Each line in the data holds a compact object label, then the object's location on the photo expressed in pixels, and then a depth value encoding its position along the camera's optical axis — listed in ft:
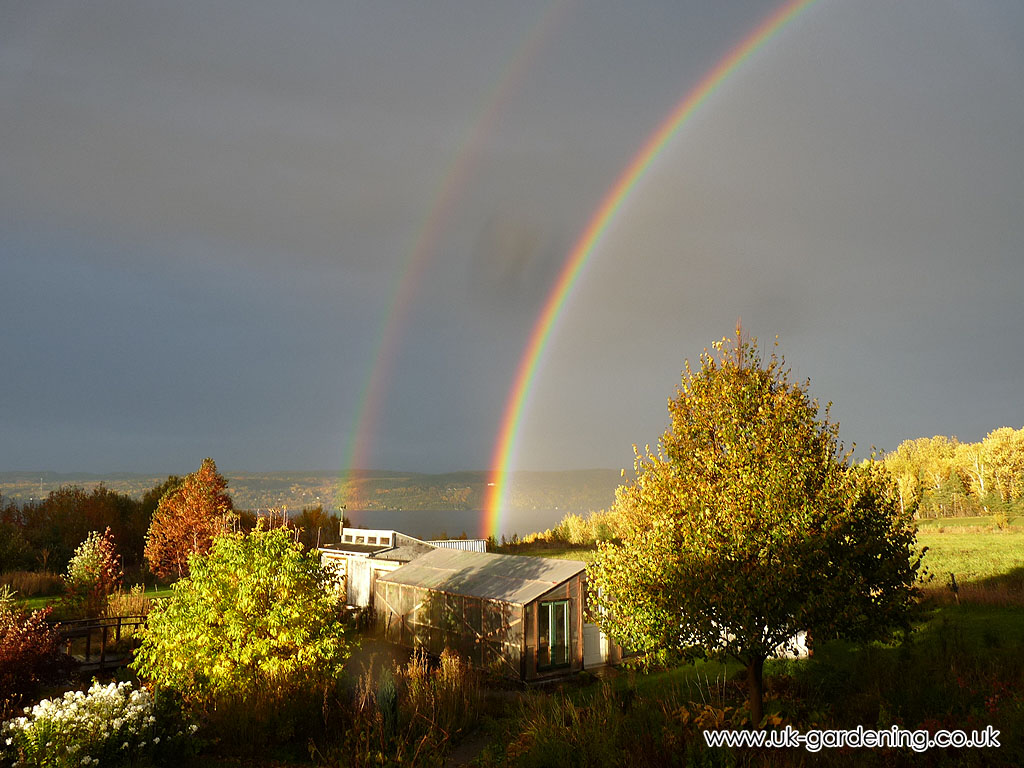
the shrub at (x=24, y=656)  40.09
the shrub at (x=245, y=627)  41.50
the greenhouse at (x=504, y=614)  63.82
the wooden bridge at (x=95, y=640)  56.75
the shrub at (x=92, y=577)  75.61
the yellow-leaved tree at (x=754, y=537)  33.55
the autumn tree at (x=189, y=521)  105.50
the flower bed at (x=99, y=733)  31.48
